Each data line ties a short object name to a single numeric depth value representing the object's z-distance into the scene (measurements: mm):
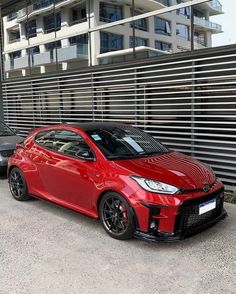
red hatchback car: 4168
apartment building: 7750
